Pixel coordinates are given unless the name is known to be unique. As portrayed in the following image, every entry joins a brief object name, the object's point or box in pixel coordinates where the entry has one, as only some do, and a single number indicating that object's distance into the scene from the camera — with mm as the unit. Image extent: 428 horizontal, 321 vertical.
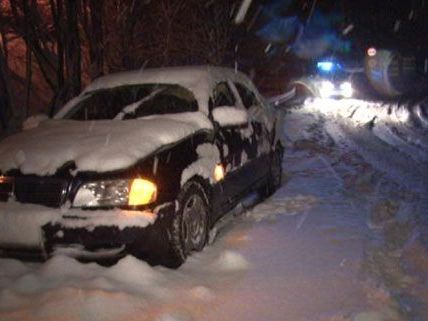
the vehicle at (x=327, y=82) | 20797
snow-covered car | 4059
